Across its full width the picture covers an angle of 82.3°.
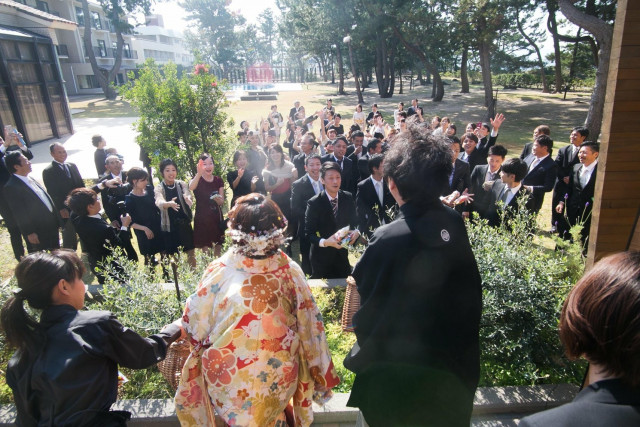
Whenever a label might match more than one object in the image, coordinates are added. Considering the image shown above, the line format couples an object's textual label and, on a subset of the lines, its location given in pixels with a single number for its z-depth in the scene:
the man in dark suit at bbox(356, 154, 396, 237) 4.67
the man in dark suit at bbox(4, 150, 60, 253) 4.71
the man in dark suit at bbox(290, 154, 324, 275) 4.97
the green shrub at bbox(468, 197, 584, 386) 2.75
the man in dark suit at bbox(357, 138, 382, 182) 6.58
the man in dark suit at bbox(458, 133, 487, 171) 6.41
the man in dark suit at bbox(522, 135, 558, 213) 5.22
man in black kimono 1.69
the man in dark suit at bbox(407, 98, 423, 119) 12.84
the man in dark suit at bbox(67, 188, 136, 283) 3.93
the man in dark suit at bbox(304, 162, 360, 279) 4.12
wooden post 2.23
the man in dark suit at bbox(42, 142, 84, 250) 5.68
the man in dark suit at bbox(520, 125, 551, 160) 5.76
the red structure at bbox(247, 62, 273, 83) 53.53
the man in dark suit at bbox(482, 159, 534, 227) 4.36
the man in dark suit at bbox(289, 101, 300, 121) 13.52
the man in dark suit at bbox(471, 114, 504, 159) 6.76
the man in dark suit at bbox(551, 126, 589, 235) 5.79
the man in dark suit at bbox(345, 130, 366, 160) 7.26
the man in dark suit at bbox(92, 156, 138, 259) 5.35
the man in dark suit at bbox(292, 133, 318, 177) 6.54
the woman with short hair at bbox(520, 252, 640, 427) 0.91
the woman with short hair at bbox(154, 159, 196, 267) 4.65
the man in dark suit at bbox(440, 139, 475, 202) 5.52
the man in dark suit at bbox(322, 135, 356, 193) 6.33
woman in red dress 4.95
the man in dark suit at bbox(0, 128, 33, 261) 5.15
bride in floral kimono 1.97
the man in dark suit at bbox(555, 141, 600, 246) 4.95
